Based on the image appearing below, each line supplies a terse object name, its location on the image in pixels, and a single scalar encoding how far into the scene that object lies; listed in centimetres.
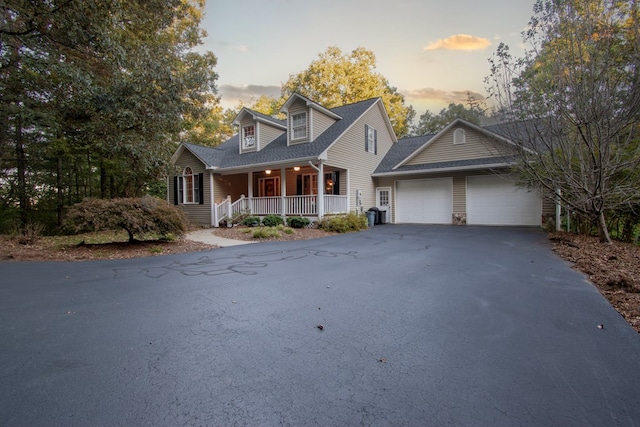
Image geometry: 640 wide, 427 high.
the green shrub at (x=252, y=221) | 1402
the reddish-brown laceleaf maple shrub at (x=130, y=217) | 804
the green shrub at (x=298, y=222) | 1309
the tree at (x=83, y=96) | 874
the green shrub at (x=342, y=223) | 1270
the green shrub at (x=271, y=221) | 1332
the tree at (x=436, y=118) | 3690
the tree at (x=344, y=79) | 2791
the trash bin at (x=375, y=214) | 1610
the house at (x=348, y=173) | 1395
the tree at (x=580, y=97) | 631
